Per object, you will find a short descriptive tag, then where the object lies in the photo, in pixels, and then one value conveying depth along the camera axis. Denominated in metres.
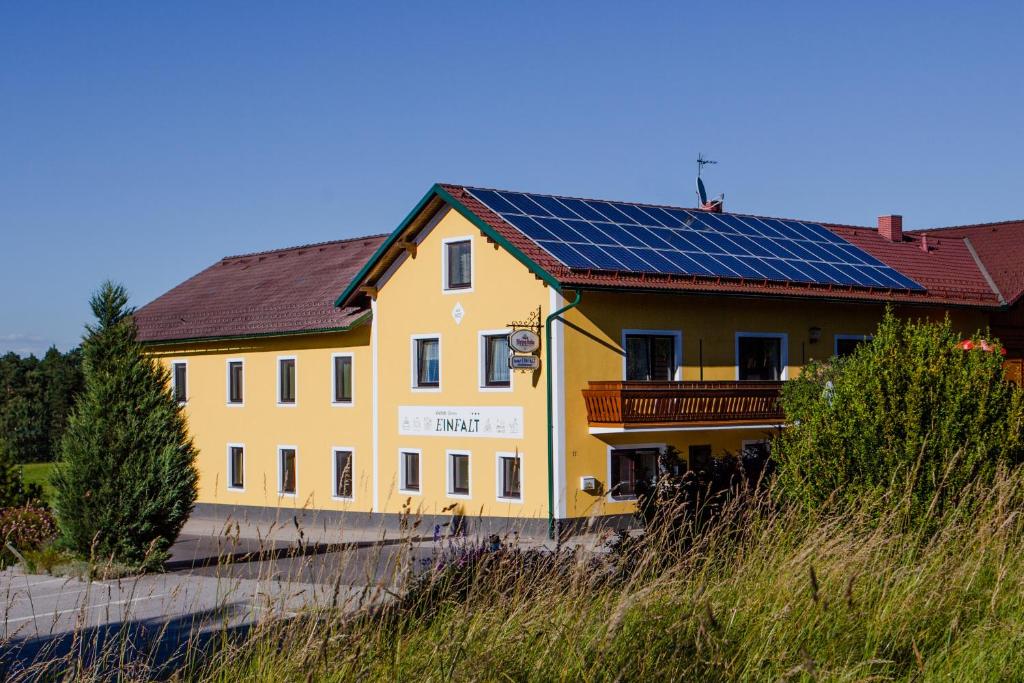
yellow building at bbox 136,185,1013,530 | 25.23
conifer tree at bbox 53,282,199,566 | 19.66
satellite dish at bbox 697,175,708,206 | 35.11
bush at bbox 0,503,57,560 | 21.19
